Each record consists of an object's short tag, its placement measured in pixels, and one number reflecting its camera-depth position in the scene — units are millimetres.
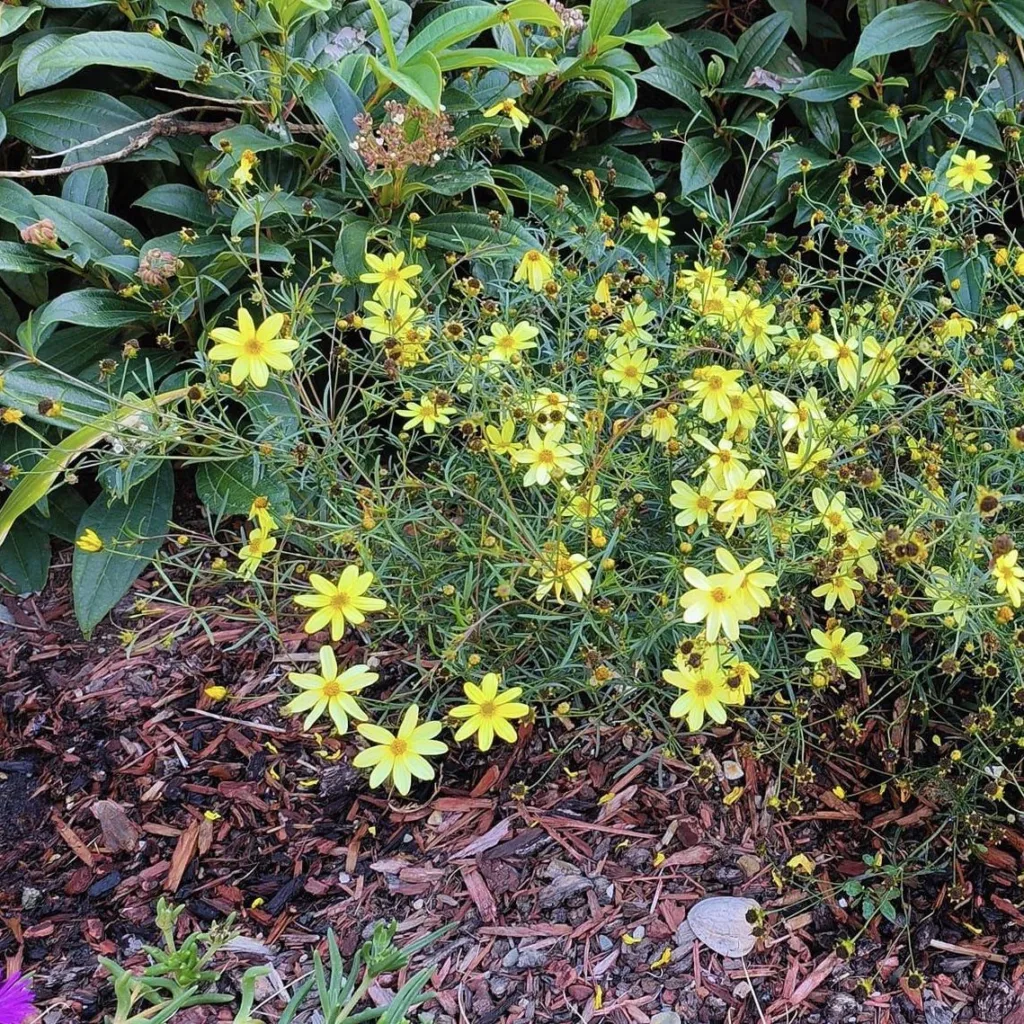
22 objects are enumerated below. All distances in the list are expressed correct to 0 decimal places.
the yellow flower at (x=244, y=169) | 648
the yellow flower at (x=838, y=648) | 609
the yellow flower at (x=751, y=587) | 542
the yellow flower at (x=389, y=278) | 686
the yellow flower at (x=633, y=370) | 676
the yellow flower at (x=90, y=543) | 594
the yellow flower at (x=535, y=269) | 704
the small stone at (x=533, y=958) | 641
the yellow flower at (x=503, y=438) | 636
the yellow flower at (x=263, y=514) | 608
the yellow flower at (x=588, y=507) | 610
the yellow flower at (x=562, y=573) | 576
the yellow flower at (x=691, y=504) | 609
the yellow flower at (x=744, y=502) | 571
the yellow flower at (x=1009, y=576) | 539
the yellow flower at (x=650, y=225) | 784
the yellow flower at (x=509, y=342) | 674
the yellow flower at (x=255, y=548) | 609
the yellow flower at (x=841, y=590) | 607
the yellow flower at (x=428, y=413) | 648
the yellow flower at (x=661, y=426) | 650
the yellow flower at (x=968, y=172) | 769
